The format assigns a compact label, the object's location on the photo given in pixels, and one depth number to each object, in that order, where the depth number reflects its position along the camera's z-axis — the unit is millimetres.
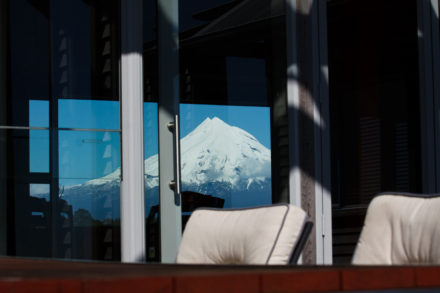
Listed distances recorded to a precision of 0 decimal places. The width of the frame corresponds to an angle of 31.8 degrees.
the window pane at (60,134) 5055
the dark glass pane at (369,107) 6238
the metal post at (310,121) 5957
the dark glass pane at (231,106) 5535
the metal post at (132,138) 5305
